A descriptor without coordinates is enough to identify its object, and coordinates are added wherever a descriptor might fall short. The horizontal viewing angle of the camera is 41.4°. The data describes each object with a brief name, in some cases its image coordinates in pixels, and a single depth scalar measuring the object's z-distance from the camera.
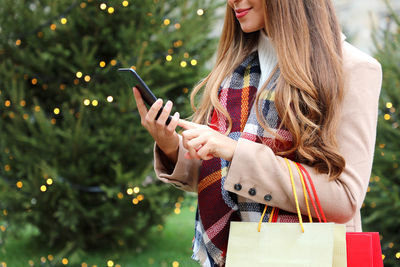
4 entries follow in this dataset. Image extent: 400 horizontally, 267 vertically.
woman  1.34
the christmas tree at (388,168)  3.57
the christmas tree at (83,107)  4.03
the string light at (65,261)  4.09
